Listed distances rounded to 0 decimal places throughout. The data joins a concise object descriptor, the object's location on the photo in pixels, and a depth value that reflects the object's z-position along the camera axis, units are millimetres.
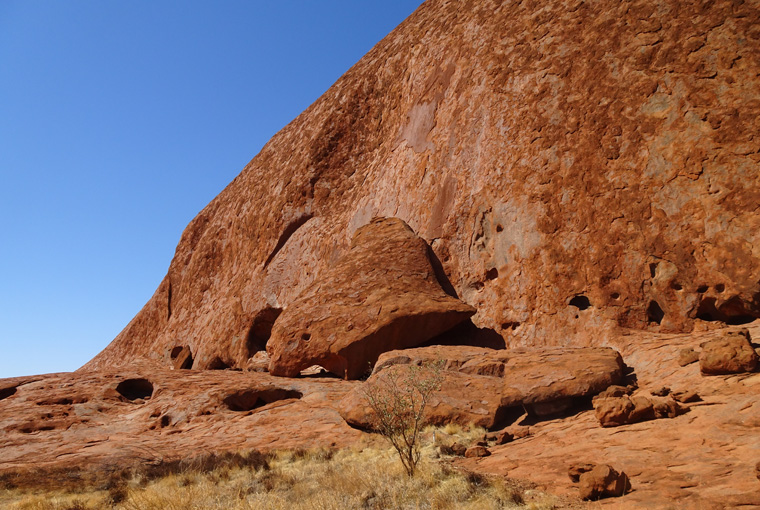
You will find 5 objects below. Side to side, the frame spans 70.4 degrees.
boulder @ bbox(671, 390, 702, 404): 6223
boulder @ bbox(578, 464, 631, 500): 4480
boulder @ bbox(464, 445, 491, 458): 6594
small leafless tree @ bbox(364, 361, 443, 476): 6802
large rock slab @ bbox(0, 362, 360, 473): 9031
